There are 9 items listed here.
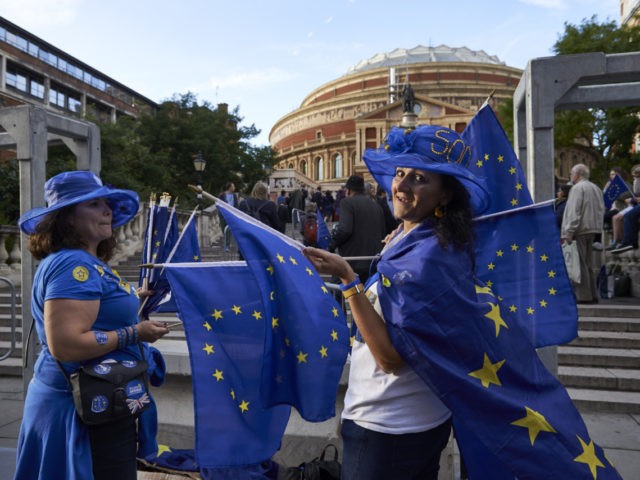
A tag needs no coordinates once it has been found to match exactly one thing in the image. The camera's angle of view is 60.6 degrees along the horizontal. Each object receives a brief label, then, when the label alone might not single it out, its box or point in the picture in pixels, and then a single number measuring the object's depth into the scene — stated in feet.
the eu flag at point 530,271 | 9.41
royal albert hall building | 252.42
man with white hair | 24.44
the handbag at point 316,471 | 10.78
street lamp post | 66.54
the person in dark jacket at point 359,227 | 22.63
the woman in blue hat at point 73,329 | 7.10
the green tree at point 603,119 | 81.92
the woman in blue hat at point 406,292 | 6.17
